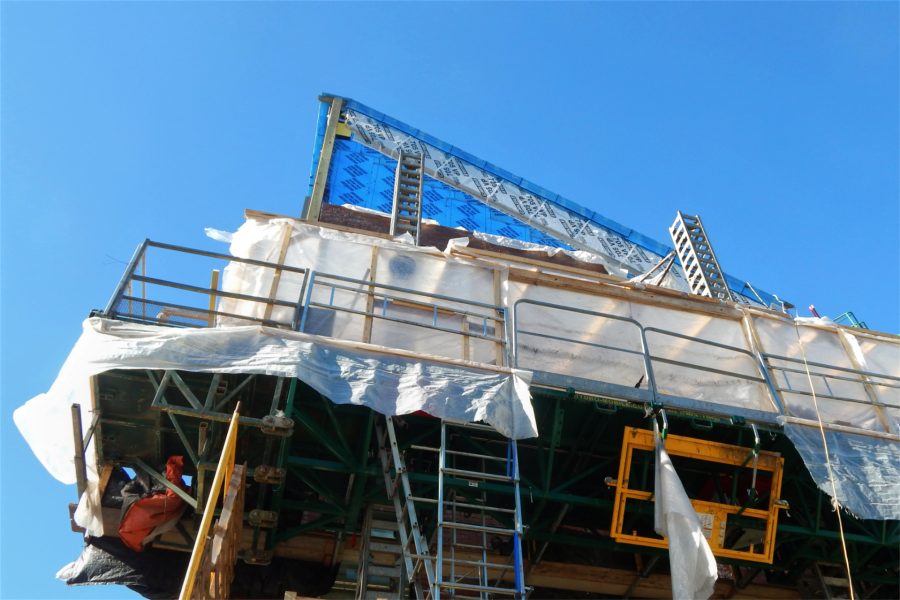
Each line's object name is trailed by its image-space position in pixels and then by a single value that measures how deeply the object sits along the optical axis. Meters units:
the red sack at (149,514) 8.30
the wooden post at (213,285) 9.70
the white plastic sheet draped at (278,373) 7.80
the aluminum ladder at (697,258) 14.80
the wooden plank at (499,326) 9.44
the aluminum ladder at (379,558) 8.74
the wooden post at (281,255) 9.14
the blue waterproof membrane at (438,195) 19.11
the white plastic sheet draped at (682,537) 7.53
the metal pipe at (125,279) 8.31
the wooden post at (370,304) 9.16
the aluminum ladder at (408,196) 13.04
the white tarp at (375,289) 9.35
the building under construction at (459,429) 8.05
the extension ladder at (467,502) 7.44
